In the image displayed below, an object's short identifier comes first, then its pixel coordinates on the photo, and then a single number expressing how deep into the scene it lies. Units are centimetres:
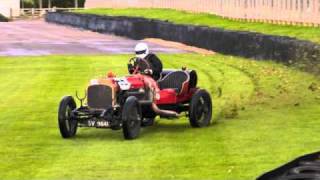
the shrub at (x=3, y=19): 8606
